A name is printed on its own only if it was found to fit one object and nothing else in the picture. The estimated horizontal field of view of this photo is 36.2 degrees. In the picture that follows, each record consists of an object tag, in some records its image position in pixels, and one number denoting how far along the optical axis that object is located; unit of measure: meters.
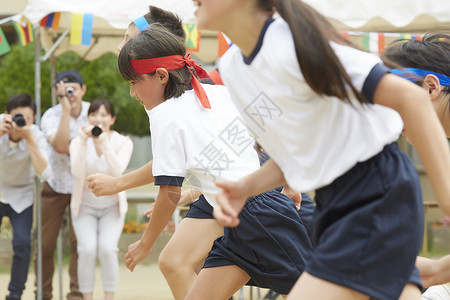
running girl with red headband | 2.58
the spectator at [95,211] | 5.23
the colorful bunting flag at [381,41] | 5.71
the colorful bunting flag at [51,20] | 5.54
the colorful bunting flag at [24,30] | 5.46
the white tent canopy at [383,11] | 5.59
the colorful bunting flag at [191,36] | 5.63
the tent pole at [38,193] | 5.46
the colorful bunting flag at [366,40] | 5.69
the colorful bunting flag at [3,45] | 5.34
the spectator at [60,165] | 5.59
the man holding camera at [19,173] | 5.36
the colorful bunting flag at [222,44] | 5.71
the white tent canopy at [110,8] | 5.39
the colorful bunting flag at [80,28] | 5.43
